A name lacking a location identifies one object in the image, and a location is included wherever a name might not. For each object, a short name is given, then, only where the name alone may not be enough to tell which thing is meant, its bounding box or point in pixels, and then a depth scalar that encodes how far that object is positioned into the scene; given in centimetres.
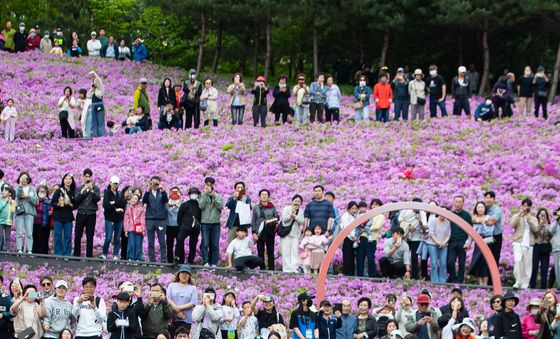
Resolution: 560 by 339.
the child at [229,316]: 2295
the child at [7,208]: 2822
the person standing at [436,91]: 4028
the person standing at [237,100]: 3947
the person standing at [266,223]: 2845
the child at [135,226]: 2839
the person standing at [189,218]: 2822
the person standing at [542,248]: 2709
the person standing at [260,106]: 3953
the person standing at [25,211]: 2825
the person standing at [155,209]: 2838
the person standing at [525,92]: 4047
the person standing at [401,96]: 4019
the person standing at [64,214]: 2855
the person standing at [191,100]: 3922
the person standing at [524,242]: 2717
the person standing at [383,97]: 3966
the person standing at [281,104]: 3966
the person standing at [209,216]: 2827
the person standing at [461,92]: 4022
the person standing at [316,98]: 3997
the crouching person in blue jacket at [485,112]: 4031
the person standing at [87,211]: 2866
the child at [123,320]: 2186
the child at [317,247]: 2781
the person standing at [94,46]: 5338
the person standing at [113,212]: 2867
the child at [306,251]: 2794
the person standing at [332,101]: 4031
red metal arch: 2361
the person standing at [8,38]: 5241
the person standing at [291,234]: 2814
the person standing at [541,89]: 4022
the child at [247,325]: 2286
